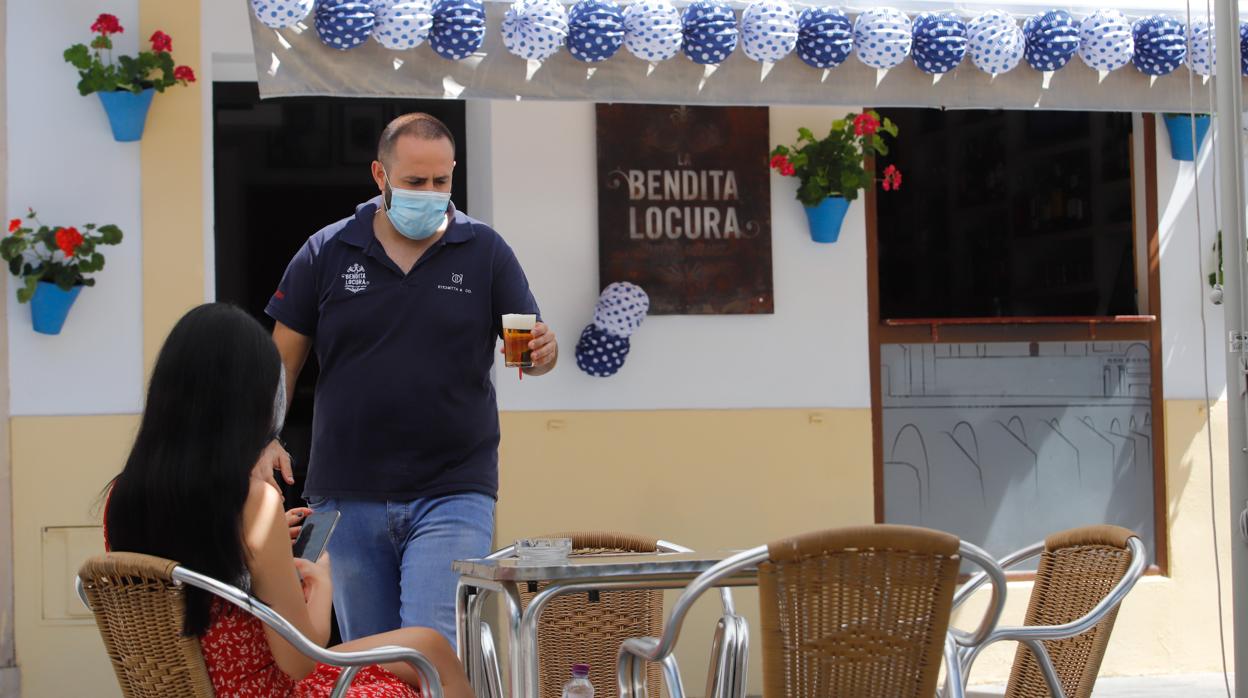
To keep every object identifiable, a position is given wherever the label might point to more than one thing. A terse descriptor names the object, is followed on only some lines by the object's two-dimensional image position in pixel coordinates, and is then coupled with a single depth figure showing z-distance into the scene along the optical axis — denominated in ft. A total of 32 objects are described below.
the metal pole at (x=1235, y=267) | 28.66
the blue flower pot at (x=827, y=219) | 44.83
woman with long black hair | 19.99
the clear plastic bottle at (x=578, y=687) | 25.84
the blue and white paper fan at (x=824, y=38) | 39.29
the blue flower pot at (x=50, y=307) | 40.24
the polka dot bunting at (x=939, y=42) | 39.86
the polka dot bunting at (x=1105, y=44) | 40.83
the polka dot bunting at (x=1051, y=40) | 40.55
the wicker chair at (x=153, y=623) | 19.40
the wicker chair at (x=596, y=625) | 29.73
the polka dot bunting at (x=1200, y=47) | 41.16
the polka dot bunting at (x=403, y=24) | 36.52
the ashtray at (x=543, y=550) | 22.94
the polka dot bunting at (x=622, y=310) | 42.96
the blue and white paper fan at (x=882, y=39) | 39.50
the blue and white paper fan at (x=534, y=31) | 37.32
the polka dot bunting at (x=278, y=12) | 35.50
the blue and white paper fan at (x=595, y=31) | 37.96
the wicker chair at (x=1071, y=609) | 22.52
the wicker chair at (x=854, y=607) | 18.69
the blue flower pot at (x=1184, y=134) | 47.65
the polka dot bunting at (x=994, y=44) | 40.11
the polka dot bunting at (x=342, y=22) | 35.99
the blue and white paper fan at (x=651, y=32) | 38.27
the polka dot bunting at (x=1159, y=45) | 41.24
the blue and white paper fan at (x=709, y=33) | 38.55
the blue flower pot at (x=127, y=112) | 40.88
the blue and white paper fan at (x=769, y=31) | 38.91
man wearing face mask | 26.73
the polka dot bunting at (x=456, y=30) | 36.91
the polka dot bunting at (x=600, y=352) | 43.24
